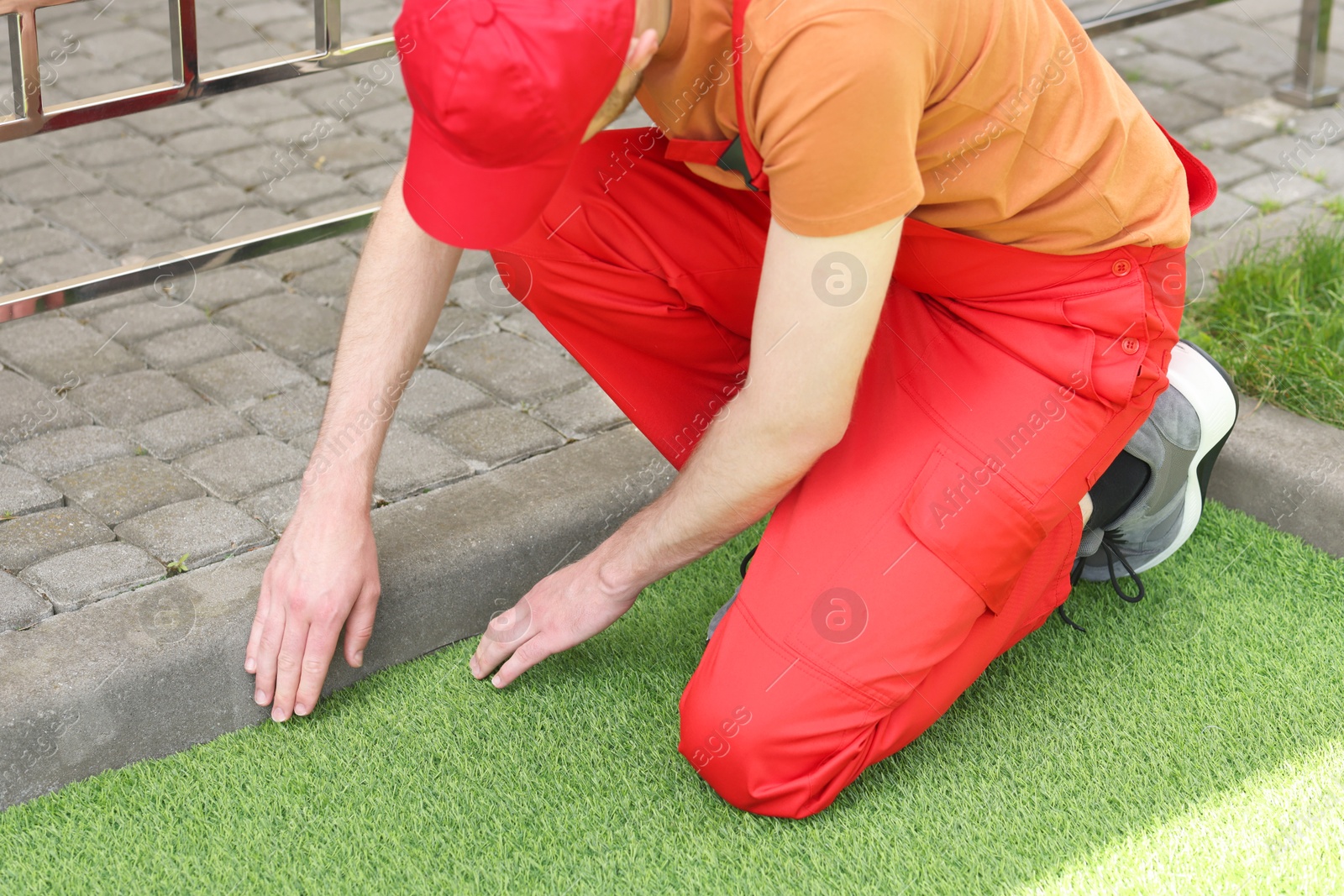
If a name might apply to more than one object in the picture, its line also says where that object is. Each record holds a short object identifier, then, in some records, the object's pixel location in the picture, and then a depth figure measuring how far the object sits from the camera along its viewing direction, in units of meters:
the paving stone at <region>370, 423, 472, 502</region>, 2.60
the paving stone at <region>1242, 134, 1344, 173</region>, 4.11
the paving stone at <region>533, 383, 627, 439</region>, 2.84
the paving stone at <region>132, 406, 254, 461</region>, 2.71
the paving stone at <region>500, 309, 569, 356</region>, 3.20
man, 1.64
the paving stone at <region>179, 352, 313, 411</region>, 2.92
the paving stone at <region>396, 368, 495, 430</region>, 2.85
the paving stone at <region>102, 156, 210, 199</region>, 3.84
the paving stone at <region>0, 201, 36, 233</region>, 3.60
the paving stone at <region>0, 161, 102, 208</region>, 3.77
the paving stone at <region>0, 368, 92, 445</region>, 2.74
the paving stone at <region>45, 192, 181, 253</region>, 3.57
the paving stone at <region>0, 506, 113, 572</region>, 2.34
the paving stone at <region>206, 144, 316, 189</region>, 3.91
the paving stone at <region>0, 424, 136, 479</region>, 2.62
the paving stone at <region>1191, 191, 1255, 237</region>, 3.71
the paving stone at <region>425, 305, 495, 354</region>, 3.17
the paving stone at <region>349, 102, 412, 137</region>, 4.28
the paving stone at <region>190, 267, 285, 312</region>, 3.32
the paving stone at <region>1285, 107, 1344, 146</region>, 4.33
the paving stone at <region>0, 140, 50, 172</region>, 3.95
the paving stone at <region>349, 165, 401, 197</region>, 3.88
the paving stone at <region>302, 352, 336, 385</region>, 3.00
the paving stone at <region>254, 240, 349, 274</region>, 3.51
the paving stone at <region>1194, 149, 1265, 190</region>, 4.06
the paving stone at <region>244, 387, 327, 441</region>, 2.80
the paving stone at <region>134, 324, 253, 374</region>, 3.05
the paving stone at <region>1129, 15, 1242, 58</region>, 5.06
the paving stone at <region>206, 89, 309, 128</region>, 4.31
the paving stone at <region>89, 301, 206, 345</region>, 3.16
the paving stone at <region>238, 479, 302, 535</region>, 2.48
